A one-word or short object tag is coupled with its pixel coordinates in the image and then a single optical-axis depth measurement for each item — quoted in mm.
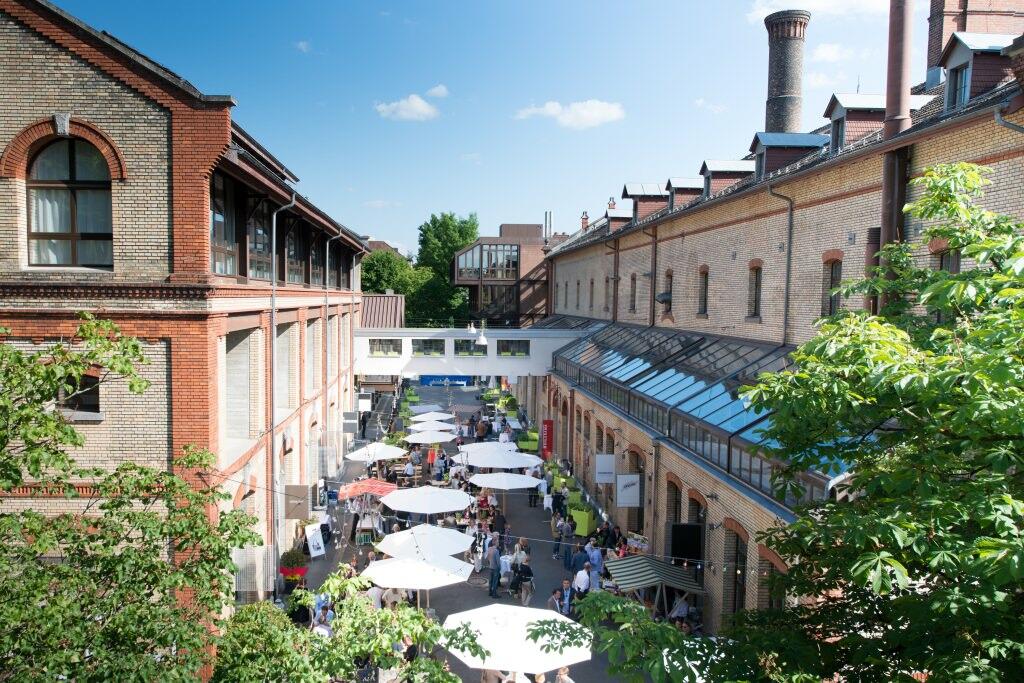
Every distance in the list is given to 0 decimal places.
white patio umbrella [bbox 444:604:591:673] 11125
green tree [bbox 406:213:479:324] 69500
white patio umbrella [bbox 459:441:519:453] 25234
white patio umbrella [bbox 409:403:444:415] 36688
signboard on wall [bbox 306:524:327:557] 19984
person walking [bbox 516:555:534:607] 17578
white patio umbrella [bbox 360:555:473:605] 14500
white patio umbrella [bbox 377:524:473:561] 16125
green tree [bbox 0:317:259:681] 6012
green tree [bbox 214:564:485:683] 6715
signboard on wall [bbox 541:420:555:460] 32906
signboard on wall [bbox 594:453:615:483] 21234
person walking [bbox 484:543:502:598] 18406
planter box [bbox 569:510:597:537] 21359
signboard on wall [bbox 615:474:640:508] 18875
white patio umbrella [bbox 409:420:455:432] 28859
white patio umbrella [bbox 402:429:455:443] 27250
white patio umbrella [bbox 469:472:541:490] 21703
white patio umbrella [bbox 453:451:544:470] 23688
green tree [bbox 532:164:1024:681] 4789
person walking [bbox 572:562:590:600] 17011
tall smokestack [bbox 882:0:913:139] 14258
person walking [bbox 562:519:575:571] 20734
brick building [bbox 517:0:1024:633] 12672
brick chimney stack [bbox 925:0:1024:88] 20125
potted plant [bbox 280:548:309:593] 17219
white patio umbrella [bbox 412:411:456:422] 31305
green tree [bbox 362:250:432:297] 72250
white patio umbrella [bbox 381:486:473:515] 18984
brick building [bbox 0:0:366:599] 11805
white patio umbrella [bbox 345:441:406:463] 24127
